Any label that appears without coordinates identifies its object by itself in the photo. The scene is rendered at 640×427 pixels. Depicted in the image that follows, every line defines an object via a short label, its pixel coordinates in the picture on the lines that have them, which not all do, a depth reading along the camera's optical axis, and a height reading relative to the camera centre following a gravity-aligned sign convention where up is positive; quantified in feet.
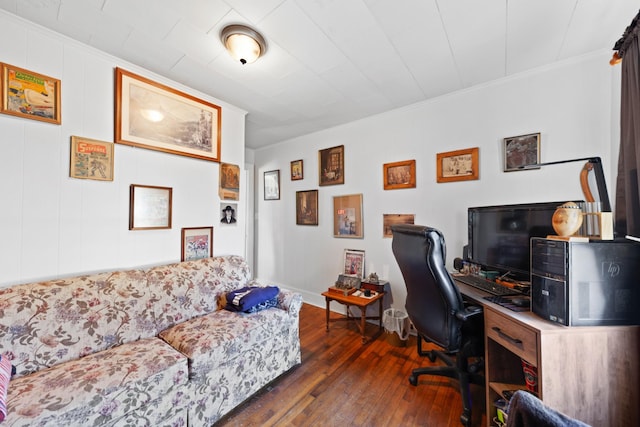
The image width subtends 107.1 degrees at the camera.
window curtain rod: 4.03 +3.17
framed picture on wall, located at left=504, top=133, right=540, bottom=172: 6.44 +1.79
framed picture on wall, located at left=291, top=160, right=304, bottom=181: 11.71 +2.25
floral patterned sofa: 3.60 -2.61
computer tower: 3.49 -1.02
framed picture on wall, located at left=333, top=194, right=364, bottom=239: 9.88 -0.03
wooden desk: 3.48 -2.33
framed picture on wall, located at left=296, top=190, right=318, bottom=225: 11.25 +0.40
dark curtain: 4.08 +1.35
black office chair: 4.72 -1.98
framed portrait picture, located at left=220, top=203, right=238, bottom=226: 8.46 +0.09
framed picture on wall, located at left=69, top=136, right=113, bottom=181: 5.48 +1.37
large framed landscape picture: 6.20 +2.87
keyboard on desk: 5.12 -1.67
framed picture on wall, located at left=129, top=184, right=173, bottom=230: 6.35 +0.25
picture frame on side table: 9.68 -1.98
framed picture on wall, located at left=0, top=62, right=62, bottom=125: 4.76 +2.57
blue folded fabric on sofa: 6.15 -2.21
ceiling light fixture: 5.08 +3.91
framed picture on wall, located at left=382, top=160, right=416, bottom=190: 8.58 +1.53
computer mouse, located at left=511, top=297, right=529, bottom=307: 4.31 -1.61
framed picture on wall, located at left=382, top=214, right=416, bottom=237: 8.63 -0.18
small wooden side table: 7.89 -3.00
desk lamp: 3.69 +0.50
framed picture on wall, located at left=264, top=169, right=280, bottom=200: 12.73 +1.68
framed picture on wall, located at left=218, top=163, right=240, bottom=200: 8.40 +1.23
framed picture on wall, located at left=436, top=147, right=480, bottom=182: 7.38 +1.61
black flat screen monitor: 5.13 -0.43
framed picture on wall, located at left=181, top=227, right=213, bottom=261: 7.39 -0.89
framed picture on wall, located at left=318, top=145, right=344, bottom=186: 10.41 +2.26
